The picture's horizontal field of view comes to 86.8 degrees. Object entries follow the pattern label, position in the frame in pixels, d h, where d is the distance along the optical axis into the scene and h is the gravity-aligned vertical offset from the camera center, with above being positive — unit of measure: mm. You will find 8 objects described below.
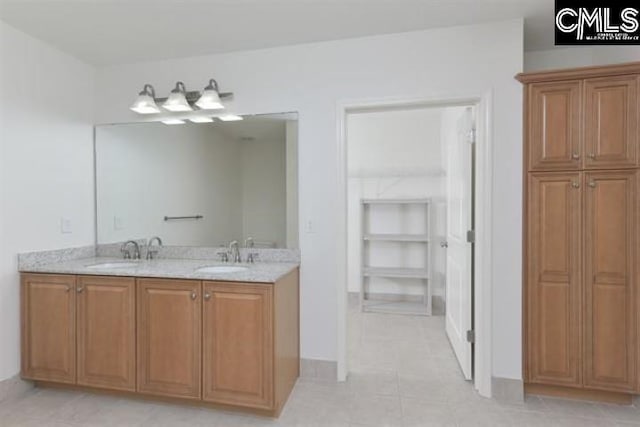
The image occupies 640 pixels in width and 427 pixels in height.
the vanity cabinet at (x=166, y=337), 1941 -756
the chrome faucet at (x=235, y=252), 2576 -291
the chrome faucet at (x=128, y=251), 2730 -290
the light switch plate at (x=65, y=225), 2541 -84
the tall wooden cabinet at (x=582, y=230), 1986 -109
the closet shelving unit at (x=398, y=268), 4031 -698
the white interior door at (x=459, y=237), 2395 -196
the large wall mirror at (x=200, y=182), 2551 +262
